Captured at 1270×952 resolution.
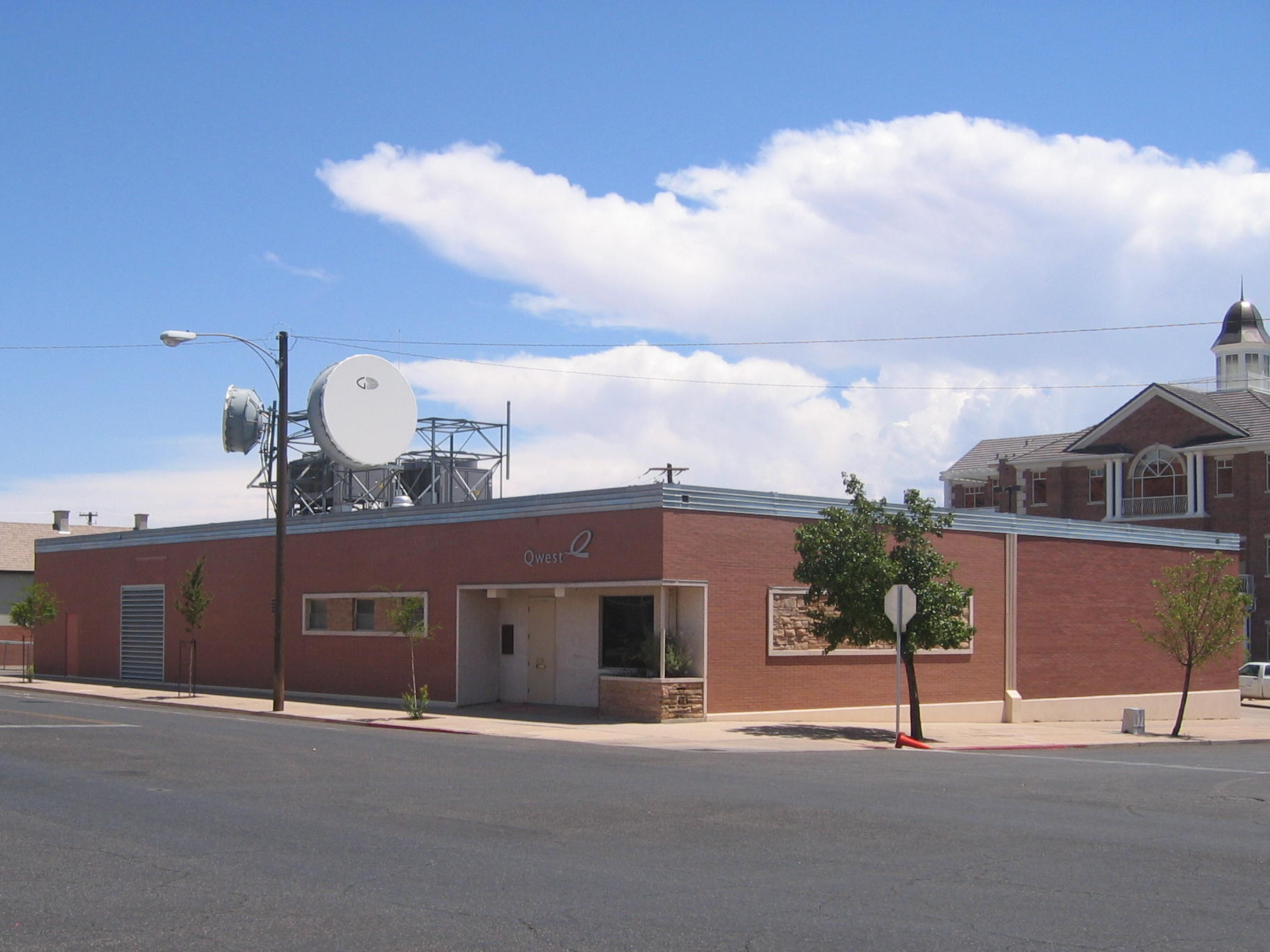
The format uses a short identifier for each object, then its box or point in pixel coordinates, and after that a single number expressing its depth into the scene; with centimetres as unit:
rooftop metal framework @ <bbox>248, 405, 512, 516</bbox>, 3672
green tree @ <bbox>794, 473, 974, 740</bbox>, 2317
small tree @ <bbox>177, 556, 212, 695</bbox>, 3391
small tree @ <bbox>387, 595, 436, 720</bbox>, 2677
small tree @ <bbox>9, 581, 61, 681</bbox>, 4106
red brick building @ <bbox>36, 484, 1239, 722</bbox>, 2514
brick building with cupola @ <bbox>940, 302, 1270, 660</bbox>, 5591
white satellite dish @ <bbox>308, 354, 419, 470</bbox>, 3325
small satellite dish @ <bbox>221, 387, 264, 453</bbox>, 3825
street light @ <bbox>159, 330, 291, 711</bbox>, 2820
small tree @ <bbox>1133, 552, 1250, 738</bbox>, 2948
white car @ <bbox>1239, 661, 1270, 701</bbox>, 4871
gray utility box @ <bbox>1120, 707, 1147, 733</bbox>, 2850
